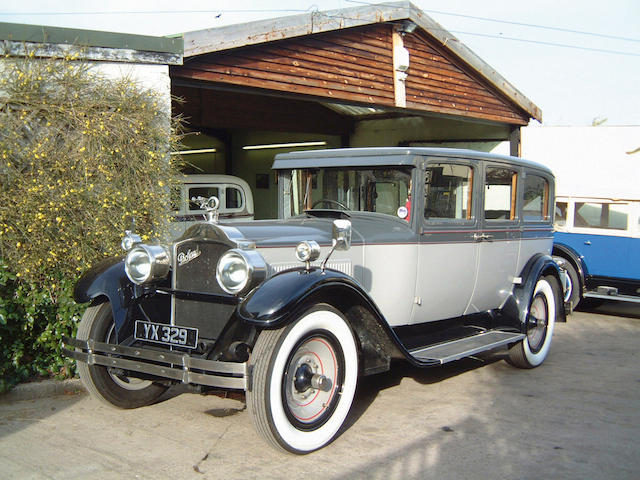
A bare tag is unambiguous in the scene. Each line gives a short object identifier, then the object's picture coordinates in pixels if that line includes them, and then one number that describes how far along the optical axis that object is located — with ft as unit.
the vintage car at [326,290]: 11.05
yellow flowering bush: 15.10
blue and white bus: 26.55
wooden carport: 24.09
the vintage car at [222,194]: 32.45
